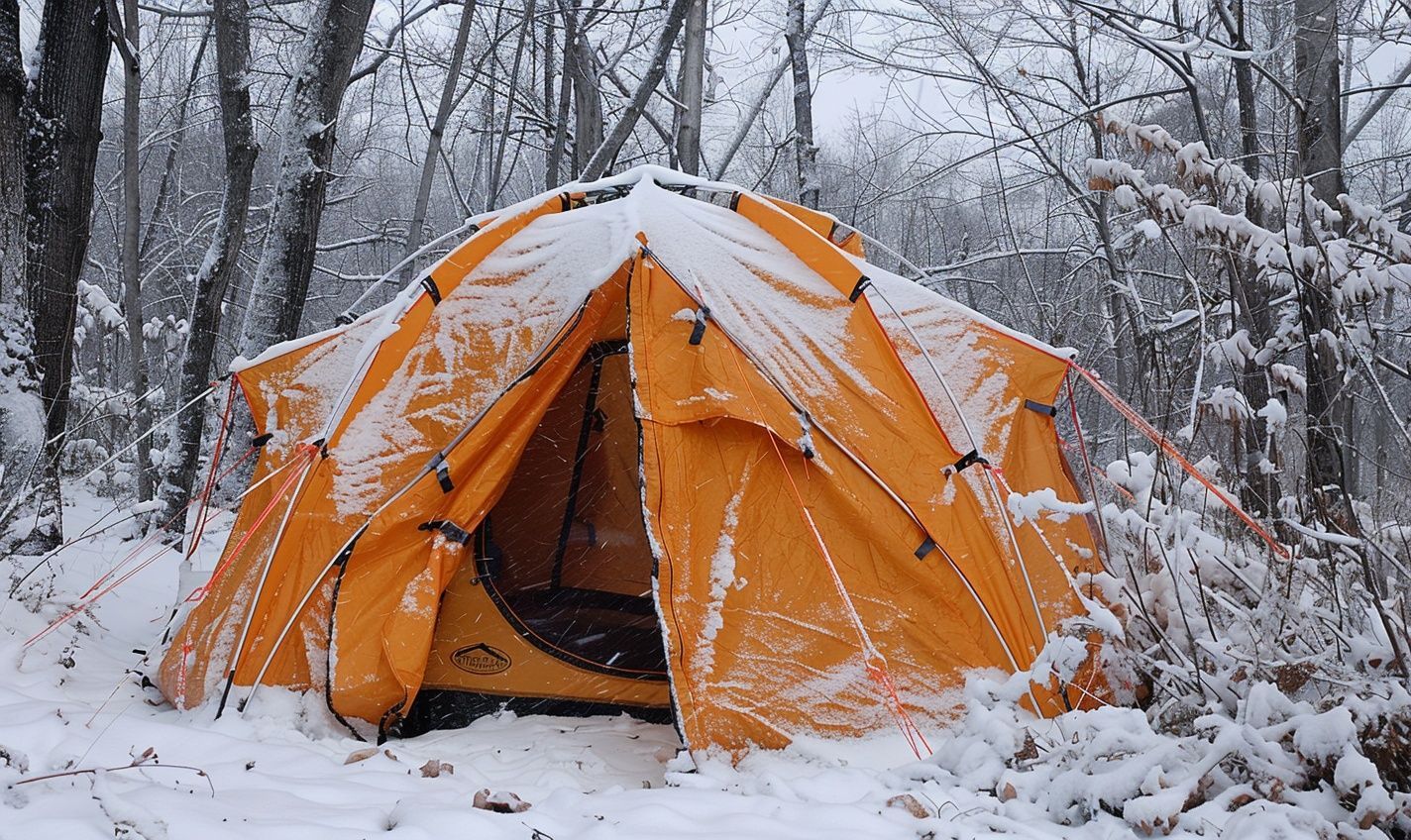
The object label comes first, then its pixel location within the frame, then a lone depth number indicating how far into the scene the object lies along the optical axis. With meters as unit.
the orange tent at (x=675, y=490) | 3.68
